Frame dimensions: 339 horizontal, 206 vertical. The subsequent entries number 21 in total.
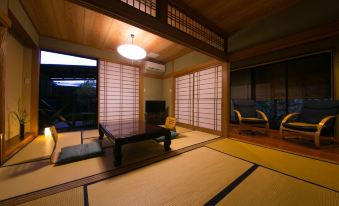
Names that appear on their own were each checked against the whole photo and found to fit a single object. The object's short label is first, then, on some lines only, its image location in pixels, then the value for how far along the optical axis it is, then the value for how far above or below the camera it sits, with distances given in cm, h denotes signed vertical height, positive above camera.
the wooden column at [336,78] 239 +49
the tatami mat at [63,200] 107 -84
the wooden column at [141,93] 486 +37
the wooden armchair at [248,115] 328 -31
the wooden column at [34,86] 306 +40
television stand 473 -53
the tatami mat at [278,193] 109 -83
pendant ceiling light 261 +110
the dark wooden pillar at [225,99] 323 +12
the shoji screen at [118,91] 416 +41
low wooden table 174 -47
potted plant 265 -27
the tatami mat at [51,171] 129 -84
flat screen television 486 -10
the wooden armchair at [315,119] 234 -30
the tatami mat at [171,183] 113 -84
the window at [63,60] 337 +126
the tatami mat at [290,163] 143 -82
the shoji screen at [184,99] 454 +17
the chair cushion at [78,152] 182 -77
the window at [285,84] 281 +55
